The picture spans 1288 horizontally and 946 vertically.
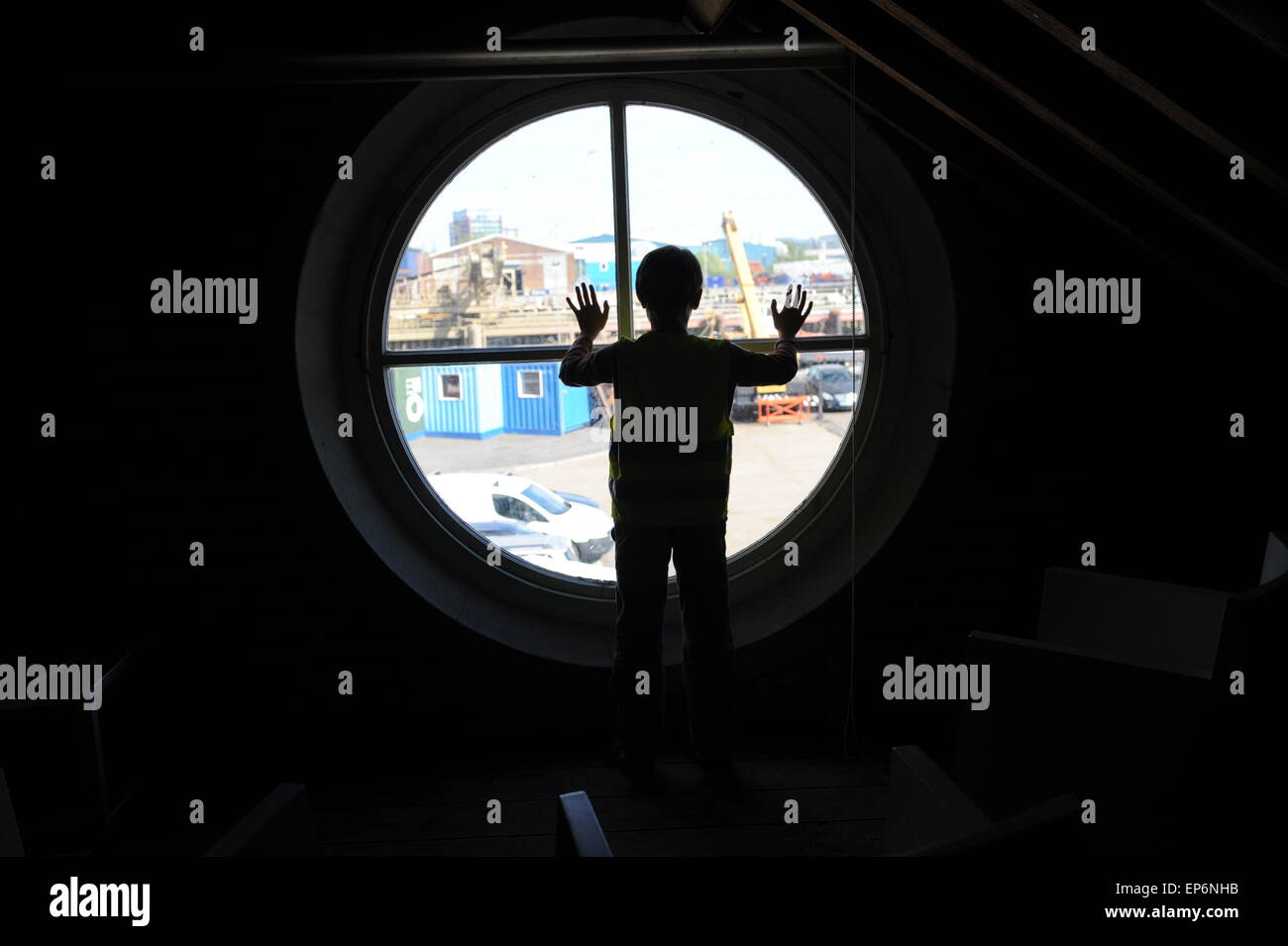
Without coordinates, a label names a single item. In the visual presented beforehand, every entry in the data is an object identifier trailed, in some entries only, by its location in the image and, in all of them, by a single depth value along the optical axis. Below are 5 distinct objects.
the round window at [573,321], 3.11
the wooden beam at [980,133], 2.26
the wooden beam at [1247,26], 1.38
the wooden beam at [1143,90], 1.66
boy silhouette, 2.61
